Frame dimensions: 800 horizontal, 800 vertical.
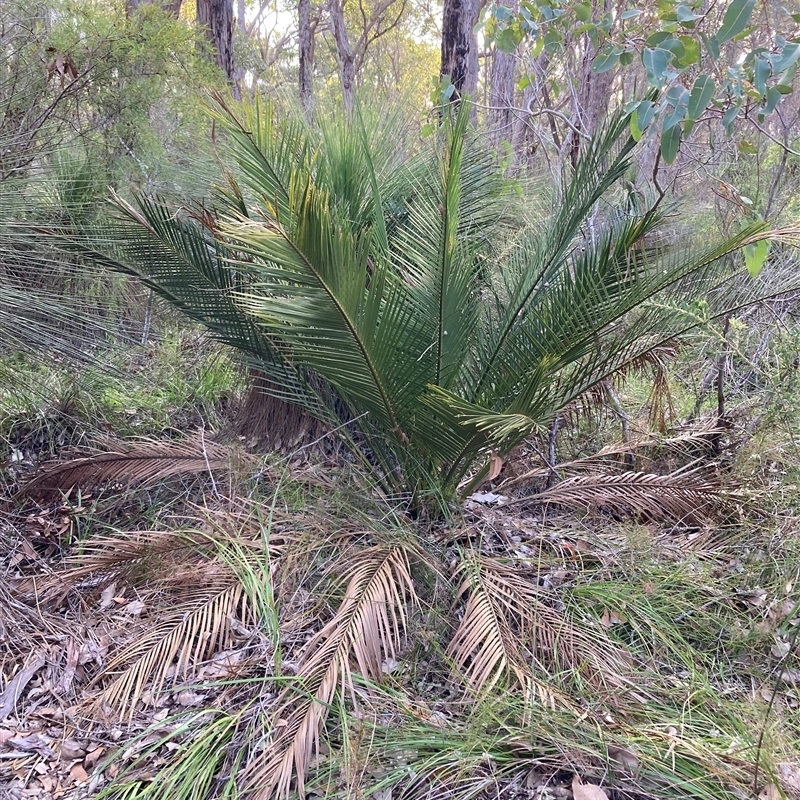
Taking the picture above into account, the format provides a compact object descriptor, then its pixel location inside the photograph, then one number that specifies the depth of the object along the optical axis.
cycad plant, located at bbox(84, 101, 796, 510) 2.21
